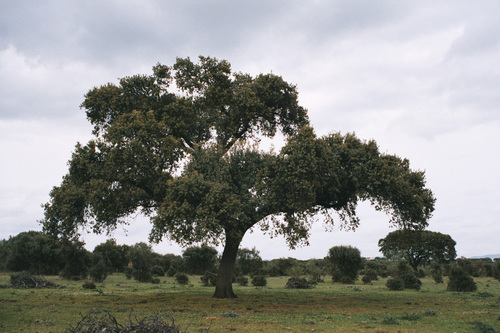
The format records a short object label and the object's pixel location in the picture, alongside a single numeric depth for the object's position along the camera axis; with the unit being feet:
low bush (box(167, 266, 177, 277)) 216.95
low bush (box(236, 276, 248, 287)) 155.48
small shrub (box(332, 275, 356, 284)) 160.76
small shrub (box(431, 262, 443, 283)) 213.91
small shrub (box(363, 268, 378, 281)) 180.90
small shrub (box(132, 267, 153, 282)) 154.92
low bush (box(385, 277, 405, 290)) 125.90
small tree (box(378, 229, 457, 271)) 243.81
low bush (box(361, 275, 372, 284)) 163.12
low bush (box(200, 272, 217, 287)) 150.71
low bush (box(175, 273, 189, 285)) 145.59
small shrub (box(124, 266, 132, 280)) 177.47
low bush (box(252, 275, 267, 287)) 146.10
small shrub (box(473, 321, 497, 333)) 42.52
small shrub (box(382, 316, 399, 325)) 50.19
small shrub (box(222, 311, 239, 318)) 55.43
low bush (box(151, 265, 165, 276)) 211.20
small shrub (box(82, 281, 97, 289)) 114.83
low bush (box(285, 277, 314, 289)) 131.54
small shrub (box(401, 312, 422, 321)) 54.75
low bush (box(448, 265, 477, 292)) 115.75
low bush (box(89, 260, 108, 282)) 146.51
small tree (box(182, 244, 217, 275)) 243.60
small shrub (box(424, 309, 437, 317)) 59.57
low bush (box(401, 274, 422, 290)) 128.02
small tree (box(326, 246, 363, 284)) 162.81
